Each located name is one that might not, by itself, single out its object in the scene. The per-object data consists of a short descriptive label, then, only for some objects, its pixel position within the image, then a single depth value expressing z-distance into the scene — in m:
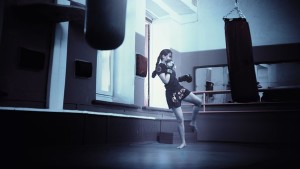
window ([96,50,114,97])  4.32
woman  3.91
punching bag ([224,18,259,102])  3.03
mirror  7.76
